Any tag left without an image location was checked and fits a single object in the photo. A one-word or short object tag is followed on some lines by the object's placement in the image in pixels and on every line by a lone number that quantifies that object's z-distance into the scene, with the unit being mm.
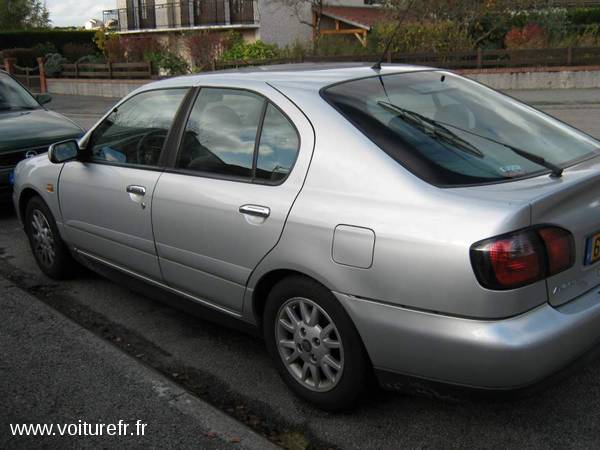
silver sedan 2600
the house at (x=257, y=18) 31969
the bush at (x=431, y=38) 22547
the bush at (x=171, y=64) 26375
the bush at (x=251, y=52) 25719
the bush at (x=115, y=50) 29234
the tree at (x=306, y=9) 28898
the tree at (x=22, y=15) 43625
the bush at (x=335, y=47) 23938
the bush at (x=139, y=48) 28241
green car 7273
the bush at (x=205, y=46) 26391
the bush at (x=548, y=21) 24088
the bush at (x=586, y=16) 30777
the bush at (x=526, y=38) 22577
